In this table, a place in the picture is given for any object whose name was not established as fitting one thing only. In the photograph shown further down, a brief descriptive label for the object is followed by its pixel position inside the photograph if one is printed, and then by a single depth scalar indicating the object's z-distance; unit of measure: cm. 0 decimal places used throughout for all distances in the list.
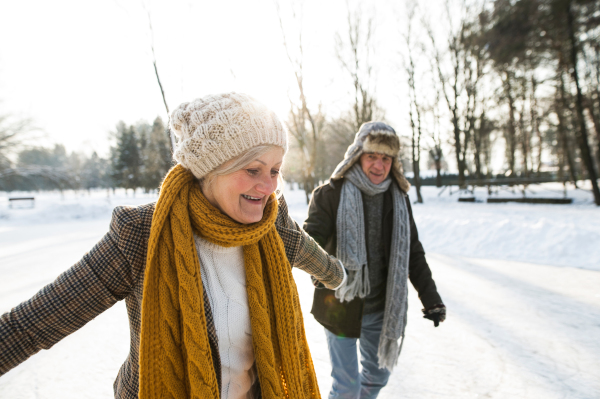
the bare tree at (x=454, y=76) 1556
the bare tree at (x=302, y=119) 1480
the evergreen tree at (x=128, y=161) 3553
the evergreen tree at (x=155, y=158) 3294
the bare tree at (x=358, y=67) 1470
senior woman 92
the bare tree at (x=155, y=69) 1105
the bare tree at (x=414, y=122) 1616
